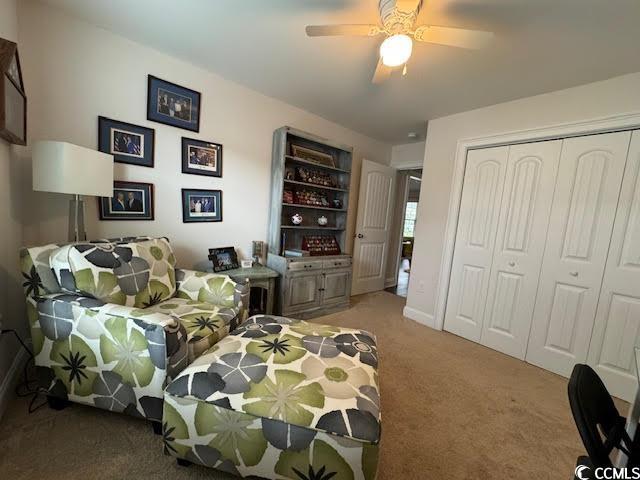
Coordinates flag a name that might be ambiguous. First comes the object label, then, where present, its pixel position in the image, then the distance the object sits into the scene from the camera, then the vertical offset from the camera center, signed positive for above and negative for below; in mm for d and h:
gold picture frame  2914 +697
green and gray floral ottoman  906 -758
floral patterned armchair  1183 -670
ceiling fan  1249 +956
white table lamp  1412 +144
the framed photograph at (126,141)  1880 +441
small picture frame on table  2394 -499
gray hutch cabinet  2650 -120
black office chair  668 -531
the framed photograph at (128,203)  1935 -31
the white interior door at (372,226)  3564 -105
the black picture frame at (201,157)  2266 +436
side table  2363 -645
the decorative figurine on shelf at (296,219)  2936 -74
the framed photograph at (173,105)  2049 +825
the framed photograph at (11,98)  1197 +480
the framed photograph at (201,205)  2312 -5
